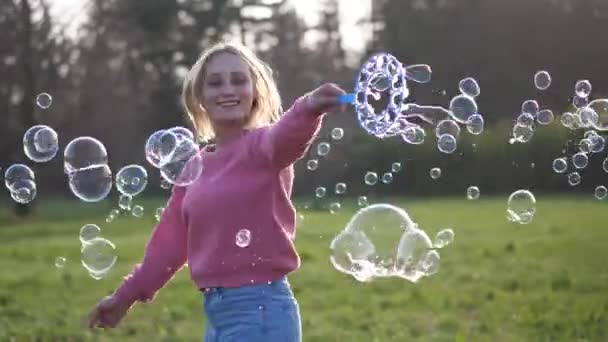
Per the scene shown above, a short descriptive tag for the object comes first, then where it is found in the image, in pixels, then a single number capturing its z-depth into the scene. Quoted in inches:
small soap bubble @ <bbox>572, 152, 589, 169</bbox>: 207.0
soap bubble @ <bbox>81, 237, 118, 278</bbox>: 181.2
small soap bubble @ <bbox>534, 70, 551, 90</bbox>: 211.2
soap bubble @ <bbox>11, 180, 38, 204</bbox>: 201.6
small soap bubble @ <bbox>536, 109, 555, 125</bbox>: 209.8
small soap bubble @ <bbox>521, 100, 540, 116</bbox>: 201.6
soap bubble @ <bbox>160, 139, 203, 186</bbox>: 125.2
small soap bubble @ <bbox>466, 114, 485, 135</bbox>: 182.1
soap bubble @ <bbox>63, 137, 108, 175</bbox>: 183.3
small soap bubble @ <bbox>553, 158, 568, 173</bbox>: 204.5
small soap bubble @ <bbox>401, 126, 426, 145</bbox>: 146.7
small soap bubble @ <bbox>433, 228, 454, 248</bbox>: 212.5
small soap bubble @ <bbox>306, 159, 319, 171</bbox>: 229.7
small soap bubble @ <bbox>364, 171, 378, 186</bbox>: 209.3
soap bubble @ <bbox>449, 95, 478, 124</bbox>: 179.5
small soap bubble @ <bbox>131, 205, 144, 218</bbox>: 194.4
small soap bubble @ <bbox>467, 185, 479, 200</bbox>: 212.8
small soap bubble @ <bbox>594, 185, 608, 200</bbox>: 219.5
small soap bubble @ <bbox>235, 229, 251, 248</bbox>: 115.3
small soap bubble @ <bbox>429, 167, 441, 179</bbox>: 215.4
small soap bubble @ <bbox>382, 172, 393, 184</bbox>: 193.3
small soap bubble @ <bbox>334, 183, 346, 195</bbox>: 206.0
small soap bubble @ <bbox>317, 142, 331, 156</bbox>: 207.5
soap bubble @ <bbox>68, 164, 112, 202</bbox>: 179.5
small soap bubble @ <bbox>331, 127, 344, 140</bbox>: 178.5
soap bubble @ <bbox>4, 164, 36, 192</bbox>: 202.8
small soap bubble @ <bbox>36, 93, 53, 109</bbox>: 228.2
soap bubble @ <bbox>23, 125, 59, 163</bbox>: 194.7
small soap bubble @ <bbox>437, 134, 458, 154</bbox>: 185.0
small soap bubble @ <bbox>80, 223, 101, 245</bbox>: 188.2
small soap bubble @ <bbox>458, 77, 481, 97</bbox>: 188.7
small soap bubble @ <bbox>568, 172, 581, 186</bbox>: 219.1
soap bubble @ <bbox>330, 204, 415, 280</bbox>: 164.9
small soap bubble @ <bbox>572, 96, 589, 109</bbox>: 213.2
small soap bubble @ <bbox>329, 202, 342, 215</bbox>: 200.5
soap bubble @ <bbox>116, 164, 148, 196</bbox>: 176.9
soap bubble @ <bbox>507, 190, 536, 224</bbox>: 205.9
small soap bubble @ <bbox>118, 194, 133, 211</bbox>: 184.0
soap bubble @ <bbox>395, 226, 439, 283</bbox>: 174.9
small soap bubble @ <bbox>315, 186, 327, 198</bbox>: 208.8
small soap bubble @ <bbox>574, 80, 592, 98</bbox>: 209.6
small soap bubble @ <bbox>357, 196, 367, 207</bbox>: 204.1
